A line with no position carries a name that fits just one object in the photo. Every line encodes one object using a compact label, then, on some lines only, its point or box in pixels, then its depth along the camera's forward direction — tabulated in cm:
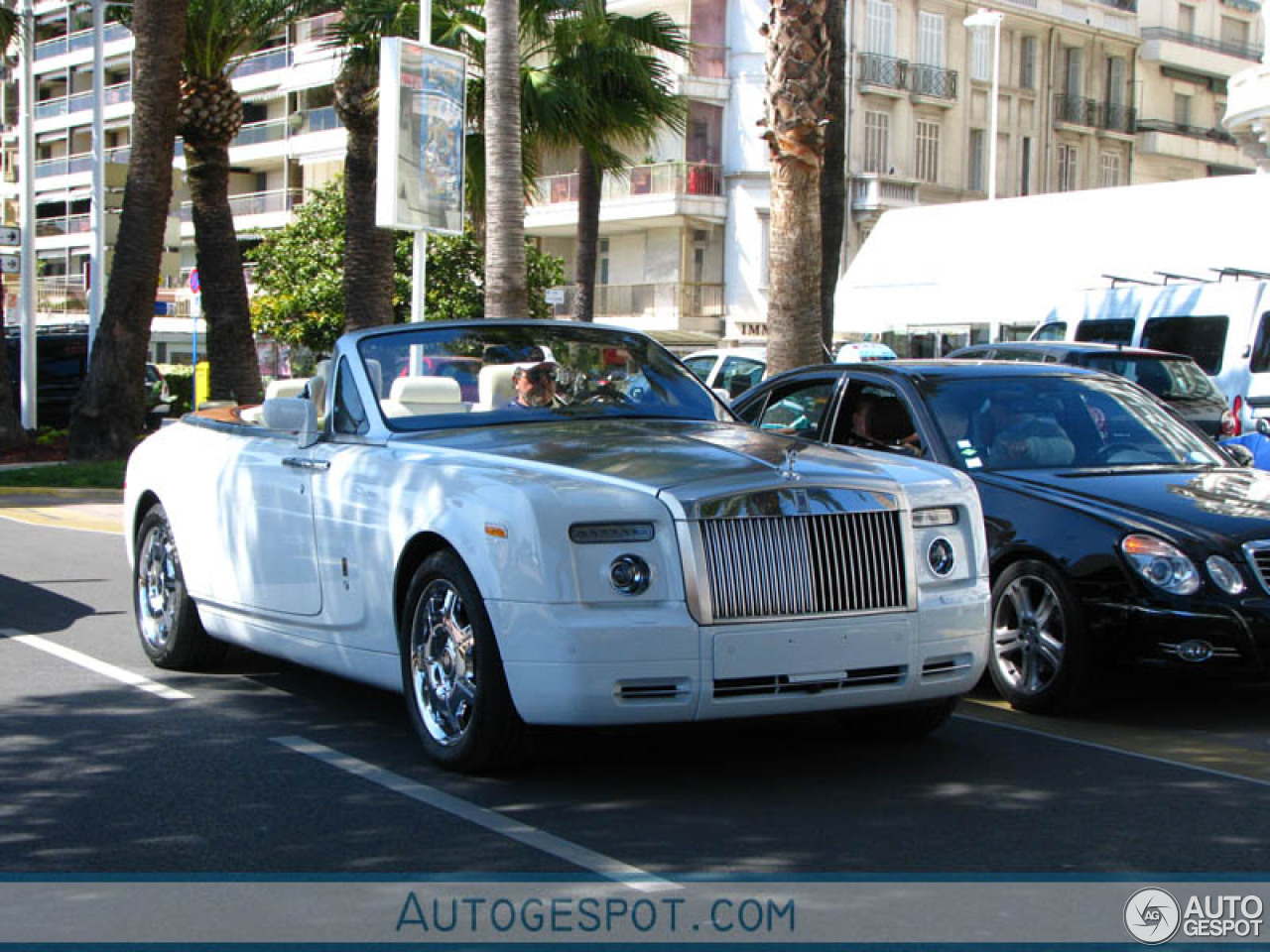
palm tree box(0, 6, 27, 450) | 2538
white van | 1870
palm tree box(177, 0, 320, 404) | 2305
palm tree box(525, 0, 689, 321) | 2856
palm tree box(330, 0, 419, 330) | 2308
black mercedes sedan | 718
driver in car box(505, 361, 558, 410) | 748
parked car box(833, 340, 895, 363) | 1951
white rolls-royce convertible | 576
